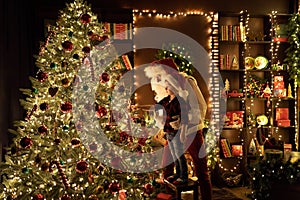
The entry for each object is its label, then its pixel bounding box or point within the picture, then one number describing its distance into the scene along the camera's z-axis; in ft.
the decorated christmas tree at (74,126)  10.69
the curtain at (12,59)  12.45
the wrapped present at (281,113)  18.76
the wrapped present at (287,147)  18.66
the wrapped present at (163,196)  13.77
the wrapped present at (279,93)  18.48
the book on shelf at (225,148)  17.83
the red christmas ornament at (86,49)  11.02
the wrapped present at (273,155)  12.14
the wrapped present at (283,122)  18.53
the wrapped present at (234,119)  17.98
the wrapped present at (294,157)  11.79
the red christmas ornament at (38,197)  10.27
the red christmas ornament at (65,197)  10.35
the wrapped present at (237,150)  17.95
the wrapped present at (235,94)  17.97
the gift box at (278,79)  18.76
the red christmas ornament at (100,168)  11.30
